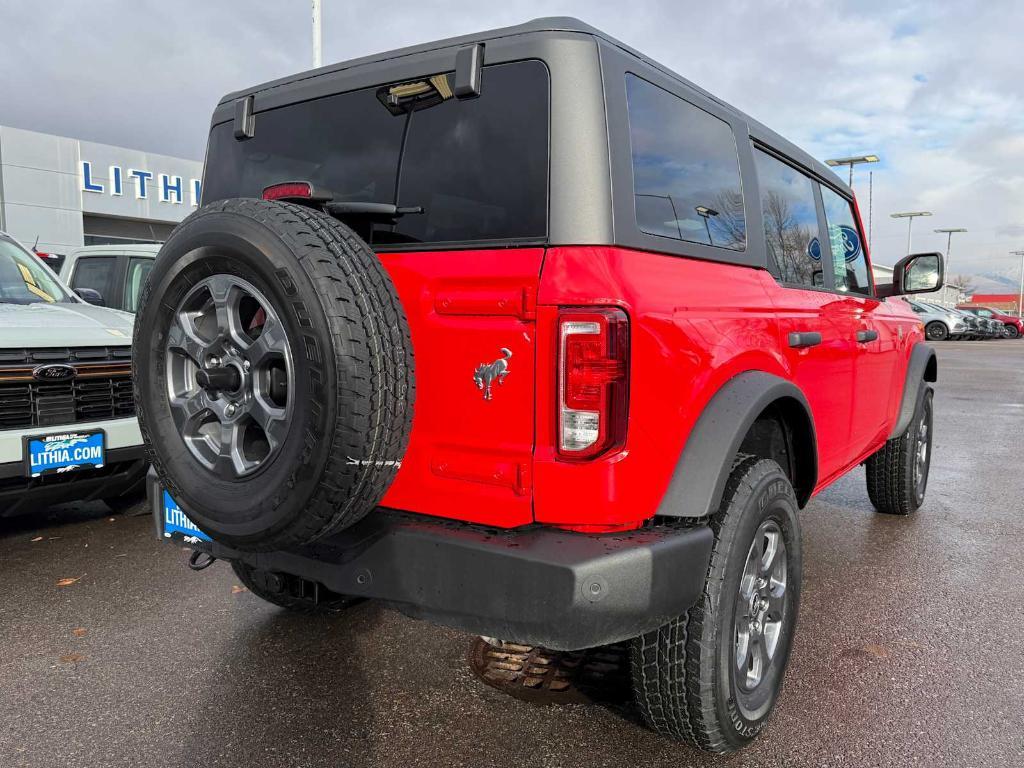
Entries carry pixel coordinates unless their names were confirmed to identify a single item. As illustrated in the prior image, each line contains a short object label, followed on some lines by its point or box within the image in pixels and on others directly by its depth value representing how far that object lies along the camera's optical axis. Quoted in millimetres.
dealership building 22016
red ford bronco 1875
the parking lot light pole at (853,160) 23969
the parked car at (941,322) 30047
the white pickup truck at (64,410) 3744
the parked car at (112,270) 6816
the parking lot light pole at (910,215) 50281
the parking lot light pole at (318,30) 11617
